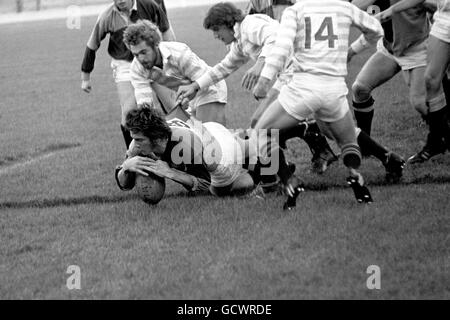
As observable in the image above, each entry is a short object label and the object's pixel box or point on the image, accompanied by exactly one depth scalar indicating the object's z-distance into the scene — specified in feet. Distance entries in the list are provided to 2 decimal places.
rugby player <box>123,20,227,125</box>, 46.01
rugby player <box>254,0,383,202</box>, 36.60
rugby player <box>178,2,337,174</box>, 43.34
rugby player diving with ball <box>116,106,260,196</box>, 41.37
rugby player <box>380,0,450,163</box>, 44.62
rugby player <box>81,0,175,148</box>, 54.13
